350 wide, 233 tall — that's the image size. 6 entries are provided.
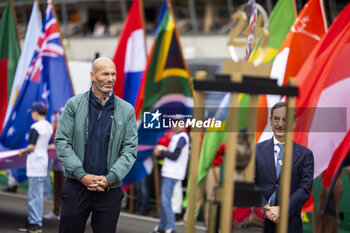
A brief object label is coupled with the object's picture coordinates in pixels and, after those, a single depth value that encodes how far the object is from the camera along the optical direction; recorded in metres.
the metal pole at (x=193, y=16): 30.64
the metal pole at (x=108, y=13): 35.28
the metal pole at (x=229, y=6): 29.64
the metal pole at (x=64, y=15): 37.09
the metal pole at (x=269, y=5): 27.39
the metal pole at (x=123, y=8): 34.84
